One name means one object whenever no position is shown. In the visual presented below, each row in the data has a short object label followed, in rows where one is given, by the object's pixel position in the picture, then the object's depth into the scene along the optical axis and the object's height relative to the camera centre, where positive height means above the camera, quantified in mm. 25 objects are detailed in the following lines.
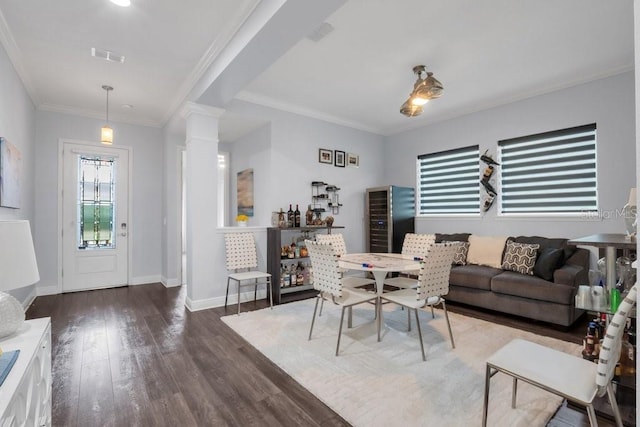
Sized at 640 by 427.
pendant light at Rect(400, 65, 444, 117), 2982 +1183
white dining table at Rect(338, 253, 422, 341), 2684 -463
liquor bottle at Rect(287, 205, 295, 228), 4491 -57
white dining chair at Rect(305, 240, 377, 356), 2641 -583
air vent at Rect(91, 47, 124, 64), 3006 +1580
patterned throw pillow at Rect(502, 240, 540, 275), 3650 -521
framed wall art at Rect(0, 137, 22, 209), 2736 +384
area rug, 1844 -1174
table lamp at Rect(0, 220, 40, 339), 1319 -241
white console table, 976 -615
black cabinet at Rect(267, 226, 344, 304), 4156 -641
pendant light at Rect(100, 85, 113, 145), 3701 +946
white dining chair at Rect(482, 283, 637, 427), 1249 -725
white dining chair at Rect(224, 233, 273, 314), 3946 -584
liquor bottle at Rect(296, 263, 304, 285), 4465 -905
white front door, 4727 -49
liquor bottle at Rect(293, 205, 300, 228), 4511 -57
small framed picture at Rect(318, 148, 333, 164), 4996 +952
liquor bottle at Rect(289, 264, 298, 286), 4380 -878
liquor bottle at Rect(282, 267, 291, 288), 4309 -898
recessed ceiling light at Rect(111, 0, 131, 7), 2297 +1580
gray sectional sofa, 3186 -791
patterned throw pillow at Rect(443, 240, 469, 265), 4285 -580
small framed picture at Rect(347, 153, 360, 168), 5434 +957
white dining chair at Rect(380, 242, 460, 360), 2529 -561
